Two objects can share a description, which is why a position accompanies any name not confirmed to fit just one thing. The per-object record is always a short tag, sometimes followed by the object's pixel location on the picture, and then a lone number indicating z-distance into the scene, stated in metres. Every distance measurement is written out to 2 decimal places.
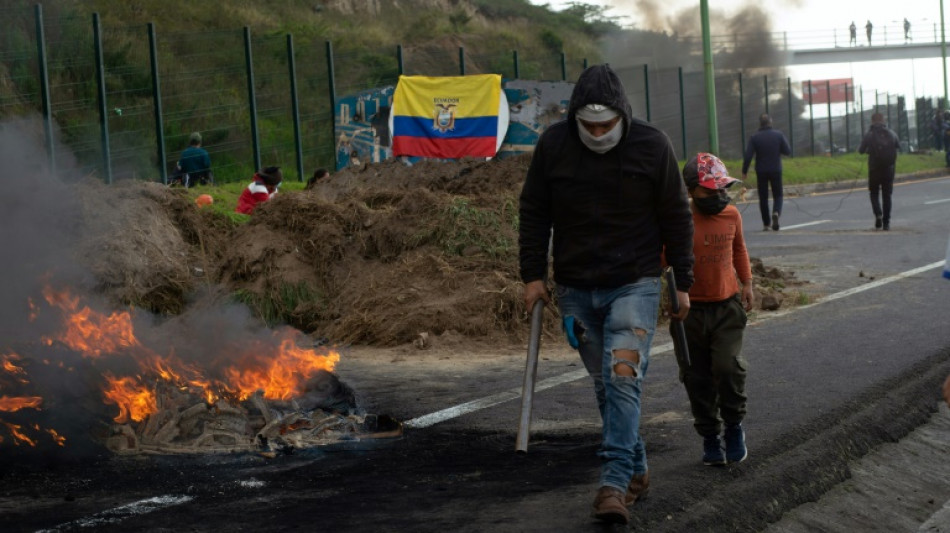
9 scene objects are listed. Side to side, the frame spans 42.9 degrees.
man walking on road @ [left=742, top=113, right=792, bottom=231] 19.41
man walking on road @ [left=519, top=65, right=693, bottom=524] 4.84
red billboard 49.89
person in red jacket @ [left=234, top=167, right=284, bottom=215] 15.18
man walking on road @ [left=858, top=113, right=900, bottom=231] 18.59
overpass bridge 59.50
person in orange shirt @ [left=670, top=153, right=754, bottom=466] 5.63
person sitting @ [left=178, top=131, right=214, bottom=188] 18.73
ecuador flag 21.38
